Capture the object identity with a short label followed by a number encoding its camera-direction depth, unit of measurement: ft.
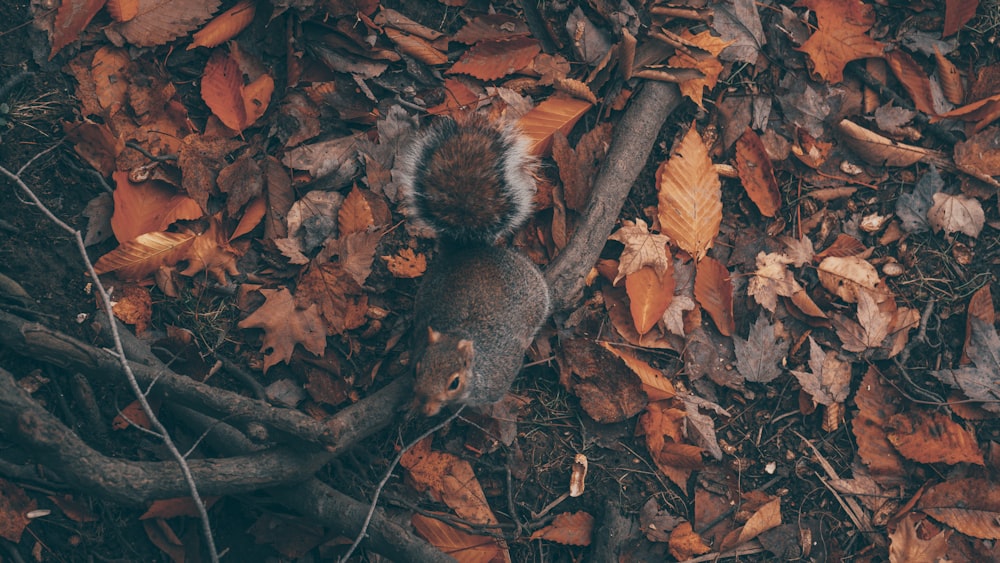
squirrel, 11.27
